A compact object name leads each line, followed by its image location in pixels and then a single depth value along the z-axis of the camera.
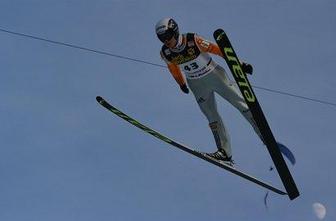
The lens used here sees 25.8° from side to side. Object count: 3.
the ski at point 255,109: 14.63
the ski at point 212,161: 16.27
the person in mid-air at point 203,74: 15.59
